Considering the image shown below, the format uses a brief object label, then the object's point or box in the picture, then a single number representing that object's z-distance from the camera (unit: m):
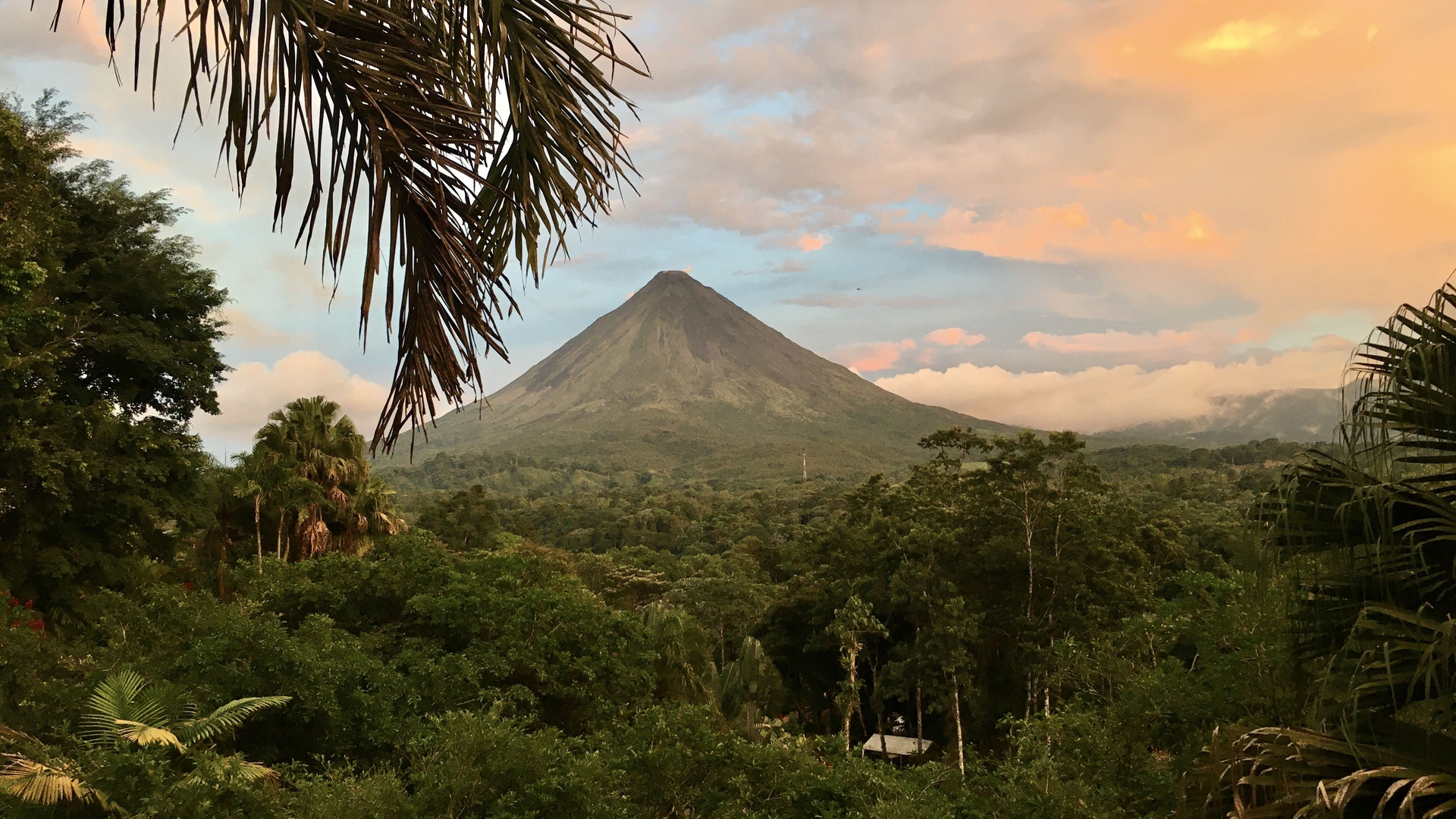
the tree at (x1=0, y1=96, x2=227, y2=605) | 11.02
